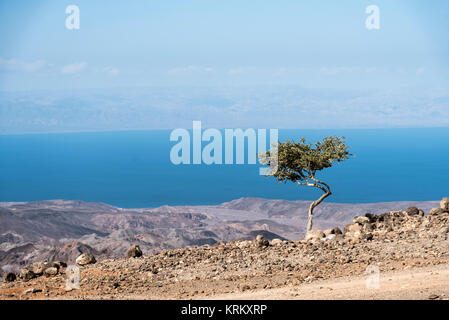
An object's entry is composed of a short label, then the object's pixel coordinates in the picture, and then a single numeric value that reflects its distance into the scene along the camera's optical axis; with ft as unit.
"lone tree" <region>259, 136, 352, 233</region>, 92.84
